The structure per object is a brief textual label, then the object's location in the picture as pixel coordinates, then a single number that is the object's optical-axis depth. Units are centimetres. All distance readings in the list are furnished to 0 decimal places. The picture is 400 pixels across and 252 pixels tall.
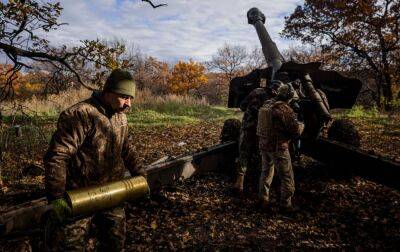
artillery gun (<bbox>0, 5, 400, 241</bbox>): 323
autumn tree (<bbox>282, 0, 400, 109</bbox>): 1783
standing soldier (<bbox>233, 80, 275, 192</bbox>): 605
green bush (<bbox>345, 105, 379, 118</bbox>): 1527
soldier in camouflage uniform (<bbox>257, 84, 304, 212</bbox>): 511
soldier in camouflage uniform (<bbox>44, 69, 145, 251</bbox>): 286
